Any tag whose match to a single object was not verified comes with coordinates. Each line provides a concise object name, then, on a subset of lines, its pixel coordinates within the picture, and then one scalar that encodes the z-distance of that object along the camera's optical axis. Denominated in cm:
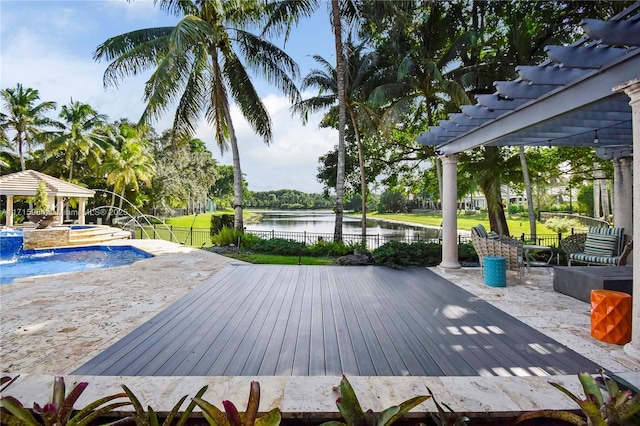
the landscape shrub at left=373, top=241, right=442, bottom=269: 804
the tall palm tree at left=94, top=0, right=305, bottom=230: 937
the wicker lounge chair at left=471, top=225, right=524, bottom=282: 620
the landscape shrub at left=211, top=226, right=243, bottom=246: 1148
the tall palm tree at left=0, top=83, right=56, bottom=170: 2212
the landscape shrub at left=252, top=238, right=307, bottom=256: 993
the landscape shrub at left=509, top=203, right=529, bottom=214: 3794
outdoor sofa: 630
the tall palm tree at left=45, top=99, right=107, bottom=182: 2138
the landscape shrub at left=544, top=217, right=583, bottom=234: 1655
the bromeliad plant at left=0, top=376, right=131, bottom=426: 154
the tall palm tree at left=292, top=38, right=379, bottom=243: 1280
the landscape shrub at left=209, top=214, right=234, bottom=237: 1275
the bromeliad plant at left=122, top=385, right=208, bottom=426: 164
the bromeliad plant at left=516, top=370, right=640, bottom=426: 154
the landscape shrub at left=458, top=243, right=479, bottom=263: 866
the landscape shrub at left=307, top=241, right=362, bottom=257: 984
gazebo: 1379
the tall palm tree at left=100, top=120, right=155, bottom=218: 2152
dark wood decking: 291
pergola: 316
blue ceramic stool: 594
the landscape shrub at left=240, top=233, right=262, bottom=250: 1081
